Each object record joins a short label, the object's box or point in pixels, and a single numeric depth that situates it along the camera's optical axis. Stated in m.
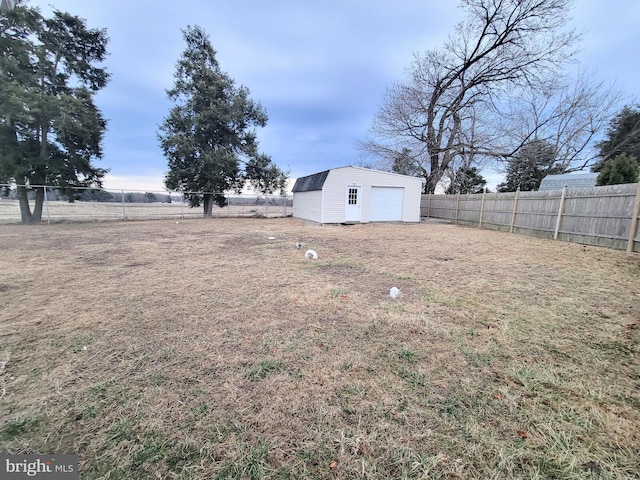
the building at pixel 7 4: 3.11
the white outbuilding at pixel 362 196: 12.20
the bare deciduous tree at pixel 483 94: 12.95
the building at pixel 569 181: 13.08
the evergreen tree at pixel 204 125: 14.61
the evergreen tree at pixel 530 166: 15.90
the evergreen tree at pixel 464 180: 18.16
